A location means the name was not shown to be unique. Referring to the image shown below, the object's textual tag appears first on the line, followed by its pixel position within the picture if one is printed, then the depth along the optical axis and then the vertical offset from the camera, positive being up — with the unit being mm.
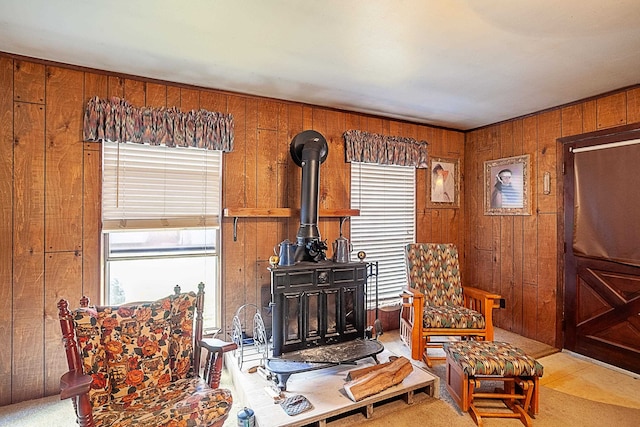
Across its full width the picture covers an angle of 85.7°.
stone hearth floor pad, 2223 -1282
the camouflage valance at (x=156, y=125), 2742 +761
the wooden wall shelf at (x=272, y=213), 3131 +18
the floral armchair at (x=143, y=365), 1720 -856
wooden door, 3105 -715
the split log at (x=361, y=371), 2611 -1205
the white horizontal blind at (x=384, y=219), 3992 -51
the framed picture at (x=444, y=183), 4480 +426
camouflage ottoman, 2389 -1159
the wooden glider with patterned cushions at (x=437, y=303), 3229 -907
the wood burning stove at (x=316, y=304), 2842 -781
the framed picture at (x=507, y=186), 3998 +348
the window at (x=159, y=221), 2869 -56
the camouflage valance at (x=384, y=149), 3848 +772
